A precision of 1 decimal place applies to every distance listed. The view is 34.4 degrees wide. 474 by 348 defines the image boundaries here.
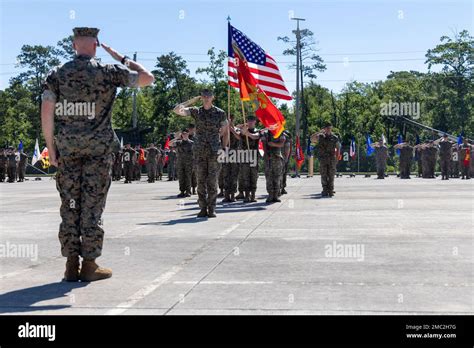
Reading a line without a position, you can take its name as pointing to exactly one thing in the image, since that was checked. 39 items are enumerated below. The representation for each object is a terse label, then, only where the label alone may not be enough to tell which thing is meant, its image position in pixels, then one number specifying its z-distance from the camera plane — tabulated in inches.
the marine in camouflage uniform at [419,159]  1781.0
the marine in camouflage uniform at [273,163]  752.3
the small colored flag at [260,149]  755.4
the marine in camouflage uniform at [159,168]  1840.2
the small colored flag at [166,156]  1860.7
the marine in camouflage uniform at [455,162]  1686.5
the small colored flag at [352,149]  2277.6
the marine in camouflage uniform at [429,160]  1686.8
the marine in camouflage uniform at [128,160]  1608.0
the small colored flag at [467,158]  1578.5
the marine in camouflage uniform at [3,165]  1774.1
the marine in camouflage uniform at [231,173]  778.2
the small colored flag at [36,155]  2029.8
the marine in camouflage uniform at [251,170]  755.4
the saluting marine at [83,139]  276.5
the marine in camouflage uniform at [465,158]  1578.5
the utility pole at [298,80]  2293.4
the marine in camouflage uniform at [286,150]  841.7
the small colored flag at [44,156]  2014.5
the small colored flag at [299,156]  1440.0
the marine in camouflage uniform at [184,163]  900.0
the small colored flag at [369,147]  2137.3
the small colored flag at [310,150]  2013.9
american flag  773.3
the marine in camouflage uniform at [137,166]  1788.9
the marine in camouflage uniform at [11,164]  1742.1
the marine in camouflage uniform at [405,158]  1728.6
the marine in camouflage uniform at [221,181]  821.2
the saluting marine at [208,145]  550.9
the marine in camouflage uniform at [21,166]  1811.0
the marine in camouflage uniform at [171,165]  1720.0
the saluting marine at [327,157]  861.8
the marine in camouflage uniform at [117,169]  1817.2
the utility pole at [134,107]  2567.9
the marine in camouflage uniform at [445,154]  1547.7
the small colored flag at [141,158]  1883.1
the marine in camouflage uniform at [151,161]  1515.7
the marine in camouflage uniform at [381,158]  1696.6
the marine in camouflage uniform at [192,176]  943.0
